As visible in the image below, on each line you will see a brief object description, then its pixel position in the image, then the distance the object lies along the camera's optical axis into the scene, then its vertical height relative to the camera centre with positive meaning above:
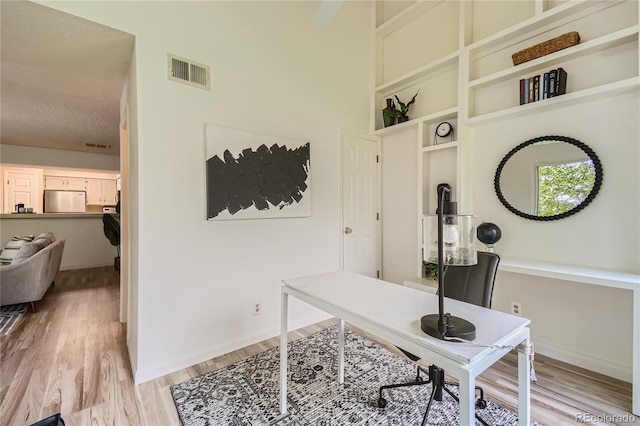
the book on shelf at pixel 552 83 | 2.22 +0.98
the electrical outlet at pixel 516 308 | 2.55 -0.90
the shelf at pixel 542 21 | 2.11 +1.50
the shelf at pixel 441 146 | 2.84 +0.64
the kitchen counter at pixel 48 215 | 5.12 -0.11
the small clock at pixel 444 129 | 2.96 +0.83
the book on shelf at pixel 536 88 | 2.30 +0.97
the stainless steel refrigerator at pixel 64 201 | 6.62 +0.20
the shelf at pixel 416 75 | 2.88 +1.49
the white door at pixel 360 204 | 3.35 +0.05
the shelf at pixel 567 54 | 1.93 +1.16
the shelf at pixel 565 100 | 1.92 +0.82
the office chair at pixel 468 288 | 1.54 -0.47
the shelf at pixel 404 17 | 3.10 +2.20
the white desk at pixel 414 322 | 0.91 -0.47
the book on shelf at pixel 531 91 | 2.32 +0.96
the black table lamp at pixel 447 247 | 1.01 -0.16
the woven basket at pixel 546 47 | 2.14 +1.27
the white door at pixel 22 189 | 6.31 +0.47
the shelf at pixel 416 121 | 2.85 +0.95
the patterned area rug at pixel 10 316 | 2.88 -1.20
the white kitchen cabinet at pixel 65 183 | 6.71 +0.64
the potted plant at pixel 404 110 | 3.28 +1.14
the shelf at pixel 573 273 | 1.78 -0.45
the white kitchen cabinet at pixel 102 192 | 7.18 +0.46
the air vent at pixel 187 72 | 2.16 +1.08
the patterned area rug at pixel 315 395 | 1.65 -1.22
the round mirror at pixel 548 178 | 2.17 +0.25
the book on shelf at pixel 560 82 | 2.19 +0.97
